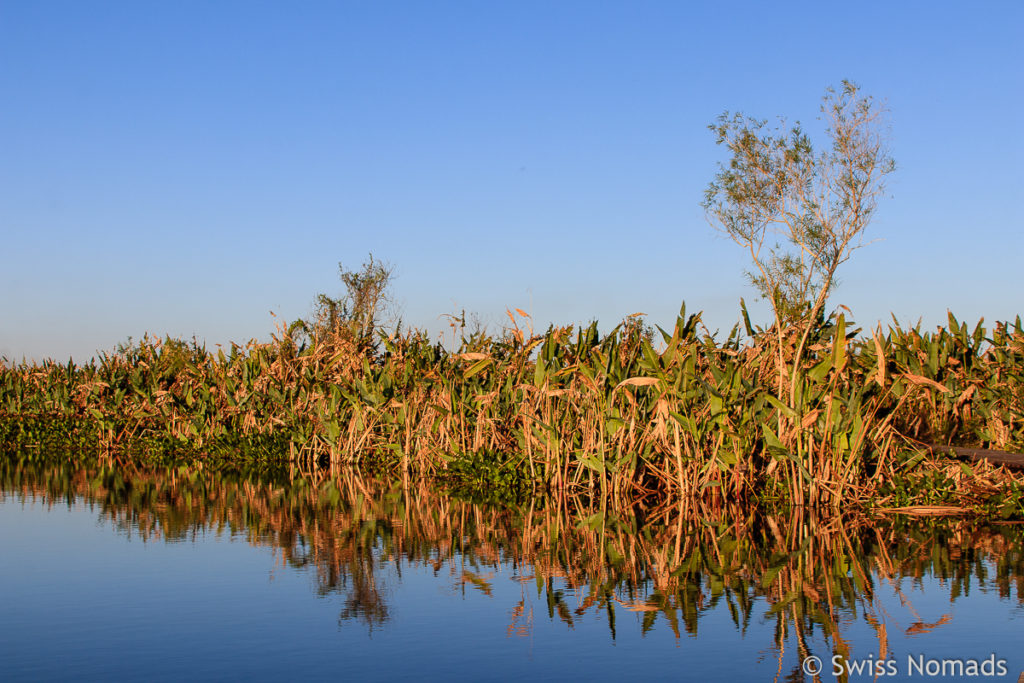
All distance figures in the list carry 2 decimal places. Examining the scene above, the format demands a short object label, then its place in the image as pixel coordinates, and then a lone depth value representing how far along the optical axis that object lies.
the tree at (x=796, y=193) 41.09
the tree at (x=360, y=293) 52.13
